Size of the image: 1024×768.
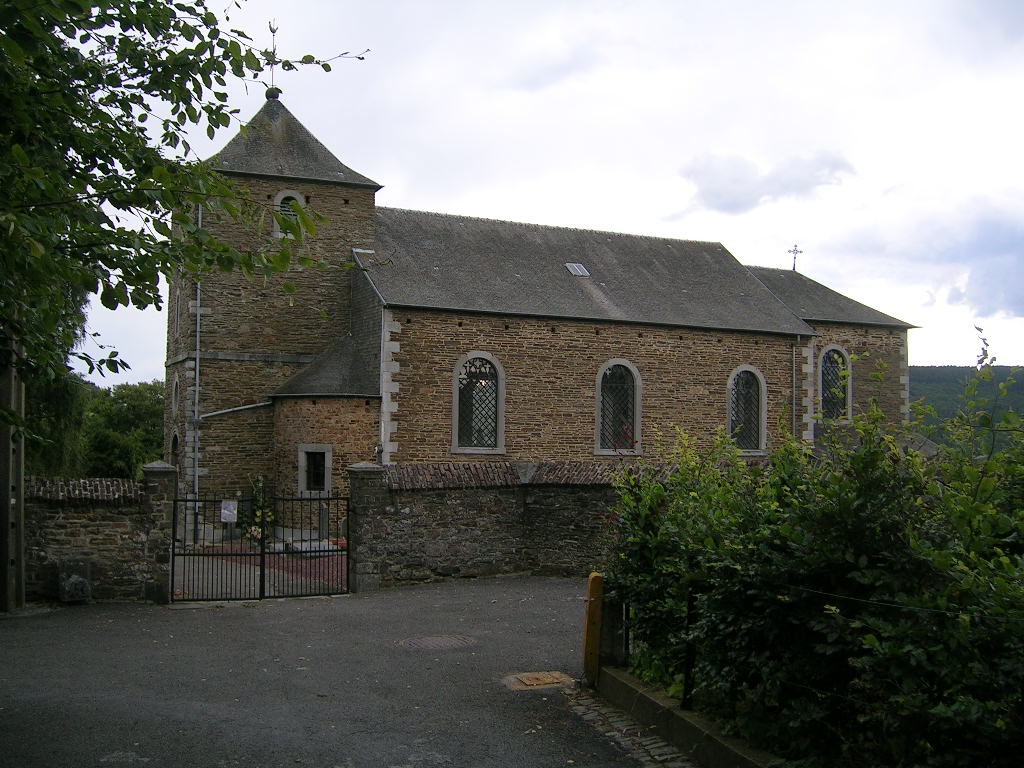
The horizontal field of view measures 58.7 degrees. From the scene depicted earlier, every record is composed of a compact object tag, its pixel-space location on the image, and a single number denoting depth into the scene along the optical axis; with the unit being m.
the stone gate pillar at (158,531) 12.70
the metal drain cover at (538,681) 8.26
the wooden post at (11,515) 11.88
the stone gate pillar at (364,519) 13.66
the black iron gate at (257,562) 13.75
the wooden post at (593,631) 8.01
